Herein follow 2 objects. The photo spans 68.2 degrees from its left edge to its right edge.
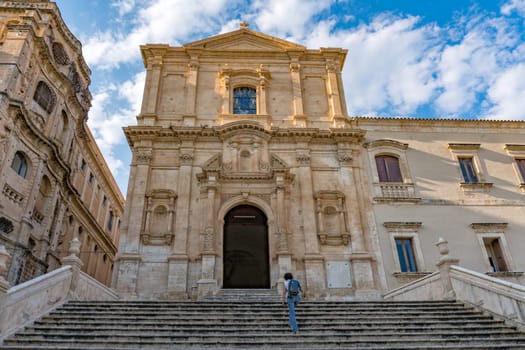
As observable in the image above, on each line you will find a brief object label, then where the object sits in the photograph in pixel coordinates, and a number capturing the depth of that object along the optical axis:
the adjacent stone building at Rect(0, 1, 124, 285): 18.67
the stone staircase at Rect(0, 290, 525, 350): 7.72
